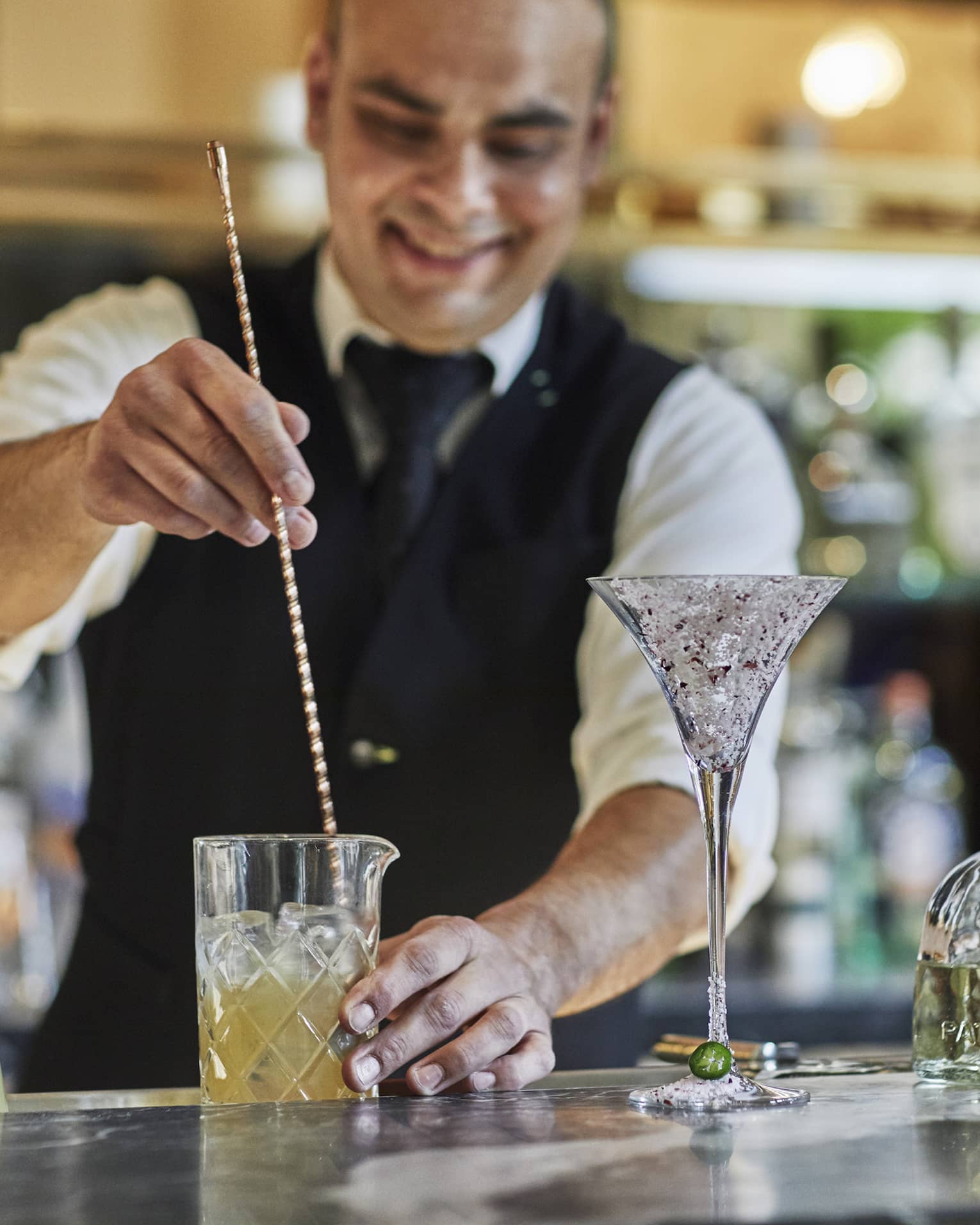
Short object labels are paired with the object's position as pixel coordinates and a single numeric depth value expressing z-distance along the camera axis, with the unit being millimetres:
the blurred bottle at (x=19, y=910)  2396
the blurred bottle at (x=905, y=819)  2713
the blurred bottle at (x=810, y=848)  2643
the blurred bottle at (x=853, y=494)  2771
